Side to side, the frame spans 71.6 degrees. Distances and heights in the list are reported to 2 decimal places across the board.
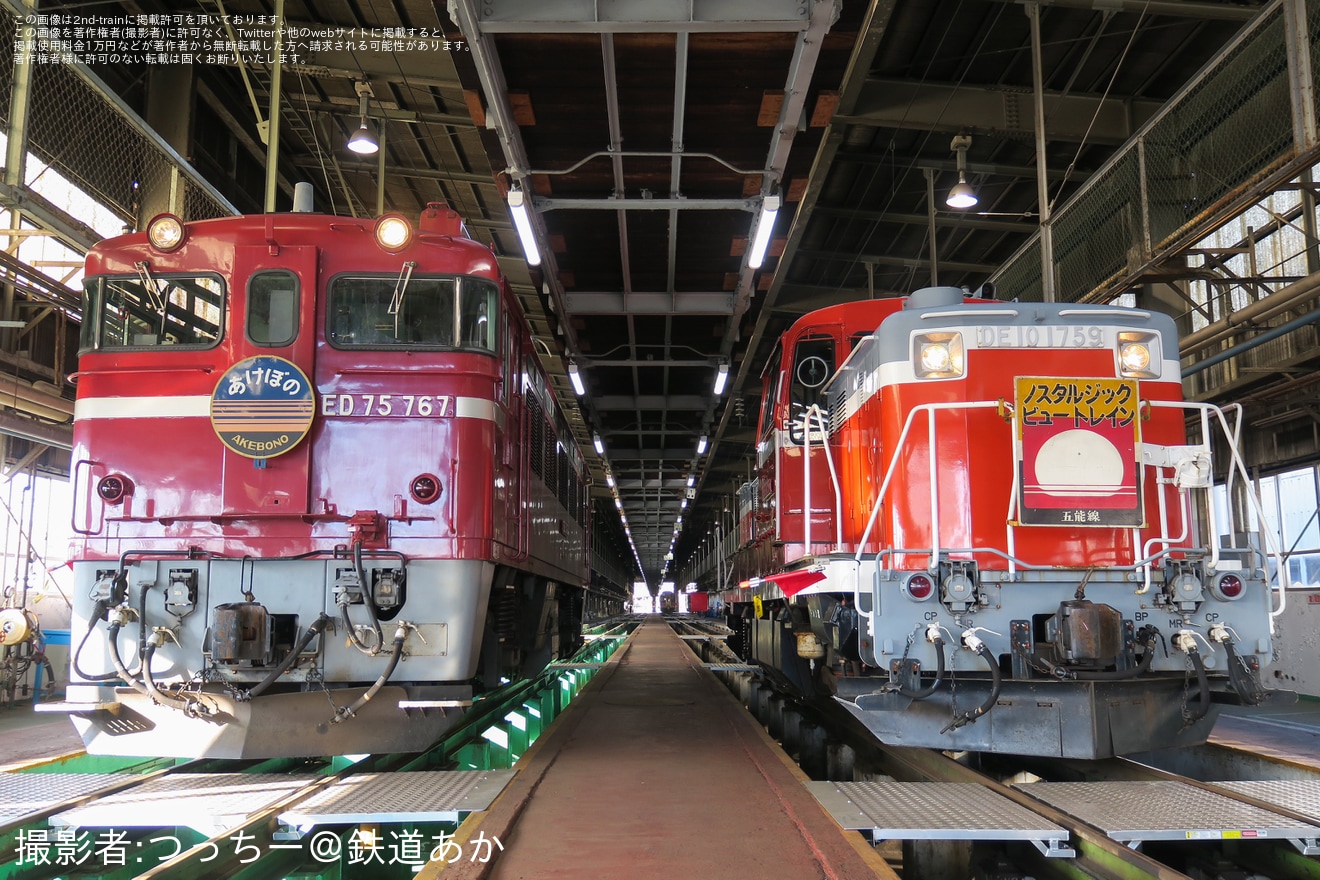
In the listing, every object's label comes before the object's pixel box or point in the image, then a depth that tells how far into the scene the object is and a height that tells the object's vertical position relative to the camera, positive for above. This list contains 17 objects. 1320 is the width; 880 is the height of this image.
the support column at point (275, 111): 7.88 +4.03
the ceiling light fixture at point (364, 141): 10.91 +5.00
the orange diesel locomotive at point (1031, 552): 5.14 +0.05
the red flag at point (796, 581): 6.32 -0.14
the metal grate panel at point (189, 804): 4.41 -1.23
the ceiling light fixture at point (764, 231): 8.61 +3.28
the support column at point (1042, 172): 8.92 +3.99
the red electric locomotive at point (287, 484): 5.41 +0.50
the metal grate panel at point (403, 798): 4.29 -1.20
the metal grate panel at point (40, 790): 4.59 -1.23
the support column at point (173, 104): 11.93 +5.96
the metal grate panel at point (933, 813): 4.03 -1.20
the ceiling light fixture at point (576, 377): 14.56 +2.97
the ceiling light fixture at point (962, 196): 11.07 +4.39
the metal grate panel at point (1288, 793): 4.59 -1.24
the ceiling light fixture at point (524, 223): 8.41 +3.29
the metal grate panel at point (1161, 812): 4.02 -1.20
